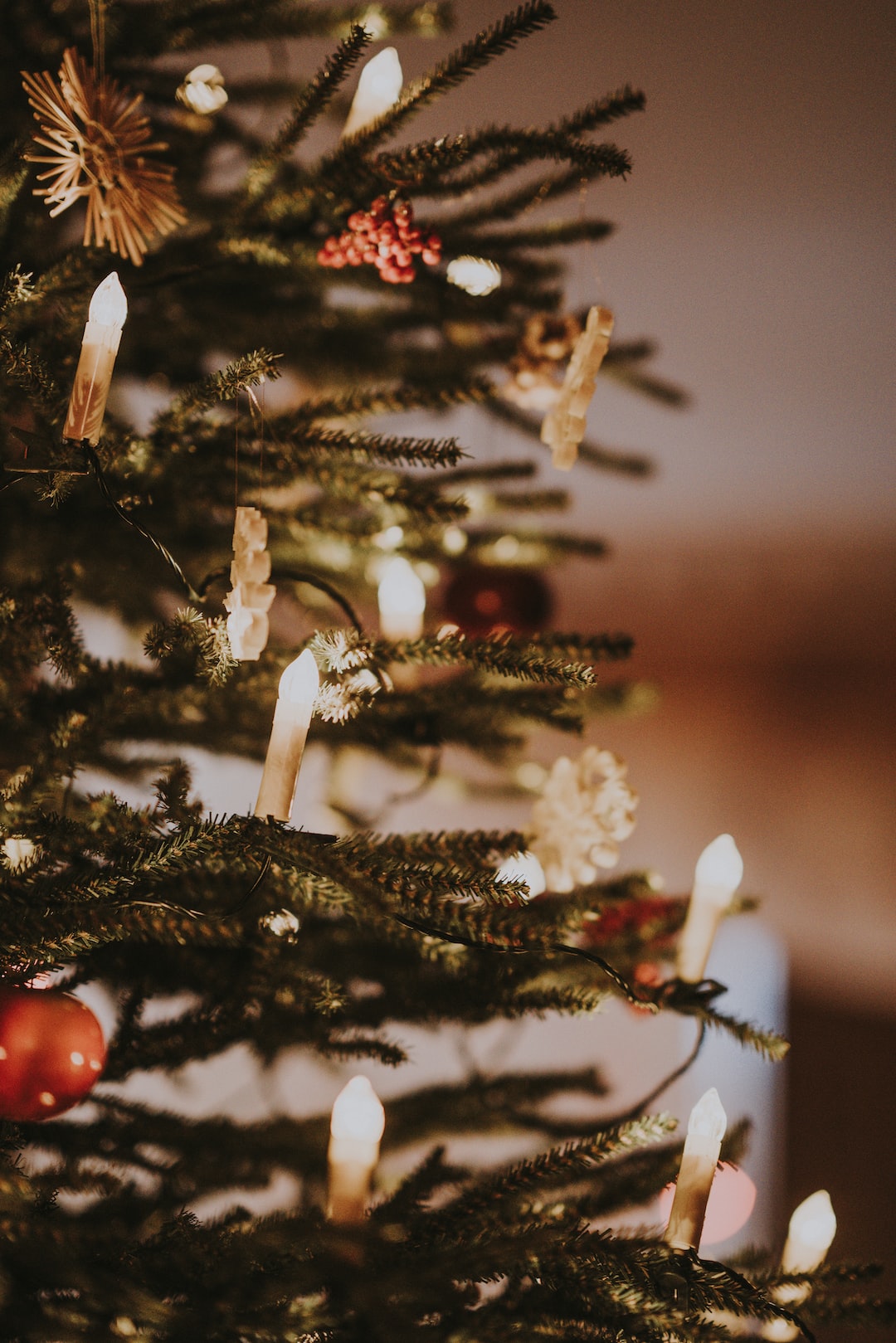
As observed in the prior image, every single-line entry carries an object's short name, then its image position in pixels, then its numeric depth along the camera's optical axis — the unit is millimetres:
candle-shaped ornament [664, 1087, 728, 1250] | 1841
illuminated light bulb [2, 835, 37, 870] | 1824
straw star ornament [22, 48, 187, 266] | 1860
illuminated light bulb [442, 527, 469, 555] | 2282
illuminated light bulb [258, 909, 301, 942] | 1902
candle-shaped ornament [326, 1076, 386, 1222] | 1846
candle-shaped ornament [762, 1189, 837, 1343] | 1992
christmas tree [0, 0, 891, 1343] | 1784
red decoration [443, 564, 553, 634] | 2458
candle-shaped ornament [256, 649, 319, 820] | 1767
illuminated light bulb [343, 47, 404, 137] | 2012
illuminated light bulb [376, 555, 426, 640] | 2118
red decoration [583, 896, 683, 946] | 2156
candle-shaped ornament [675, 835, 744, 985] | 1989
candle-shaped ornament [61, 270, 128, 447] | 1786
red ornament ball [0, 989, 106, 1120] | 1814
